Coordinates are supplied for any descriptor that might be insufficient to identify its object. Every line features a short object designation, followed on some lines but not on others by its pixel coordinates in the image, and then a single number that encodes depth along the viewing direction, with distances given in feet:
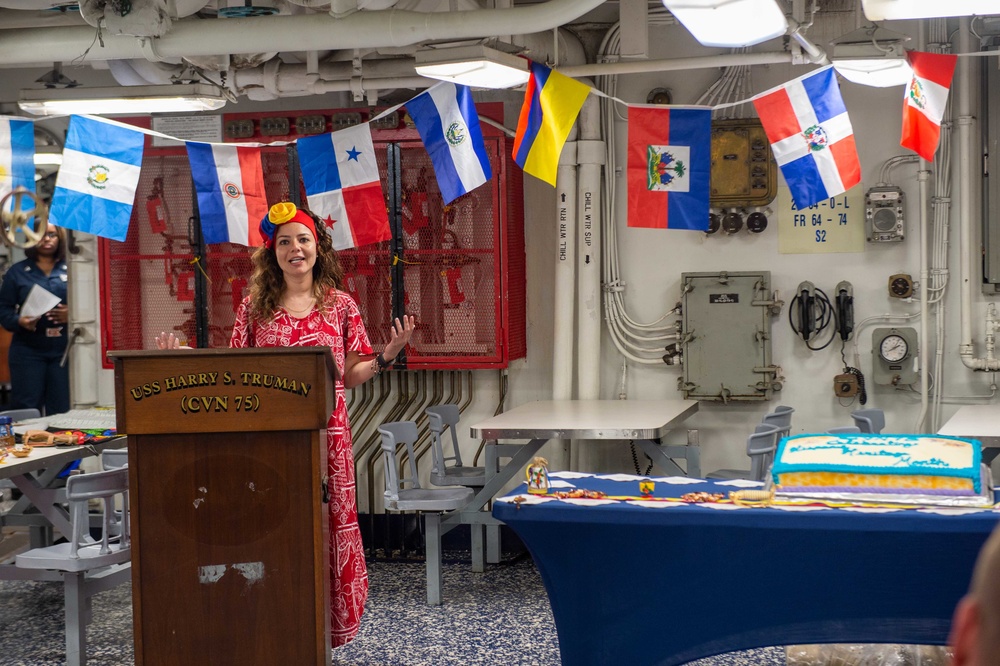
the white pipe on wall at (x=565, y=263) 21.56
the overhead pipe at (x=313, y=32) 16.21
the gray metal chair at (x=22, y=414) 21.28
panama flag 19.53
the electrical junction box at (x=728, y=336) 21.08
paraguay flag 19.75
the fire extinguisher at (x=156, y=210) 22.58
